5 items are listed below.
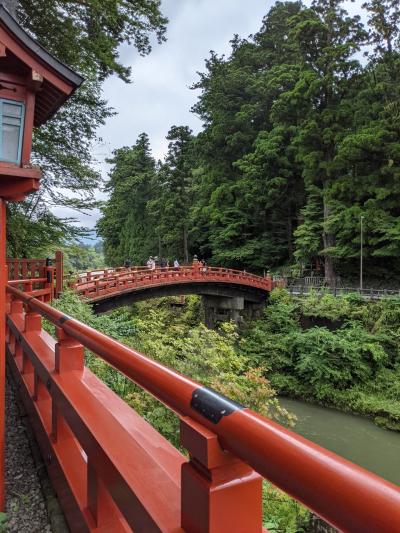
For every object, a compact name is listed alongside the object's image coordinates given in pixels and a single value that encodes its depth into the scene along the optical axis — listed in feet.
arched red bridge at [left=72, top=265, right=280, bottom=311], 45.21
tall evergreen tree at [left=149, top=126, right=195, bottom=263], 107.55
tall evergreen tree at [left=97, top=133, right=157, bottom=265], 130.31
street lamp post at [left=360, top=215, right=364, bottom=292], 67.52
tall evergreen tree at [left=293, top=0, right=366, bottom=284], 72.02
